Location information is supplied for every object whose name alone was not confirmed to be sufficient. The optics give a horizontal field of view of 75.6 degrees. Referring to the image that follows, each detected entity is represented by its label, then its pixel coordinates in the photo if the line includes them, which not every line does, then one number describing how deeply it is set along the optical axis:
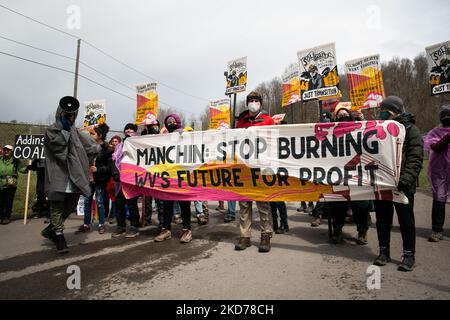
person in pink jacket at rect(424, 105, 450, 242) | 5.06
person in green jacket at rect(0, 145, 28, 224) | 7.55
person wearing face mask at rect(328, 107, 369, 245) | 4.88
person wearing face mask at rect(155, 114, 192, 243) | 5.13
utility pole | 20.07
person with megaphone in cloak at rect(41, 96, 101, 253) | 4.76
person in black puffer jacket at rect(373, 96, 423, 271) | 3.69
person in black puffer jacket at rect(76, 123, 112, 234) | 6.19
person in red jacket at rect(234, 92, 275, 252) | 4.57
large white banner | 4.07
